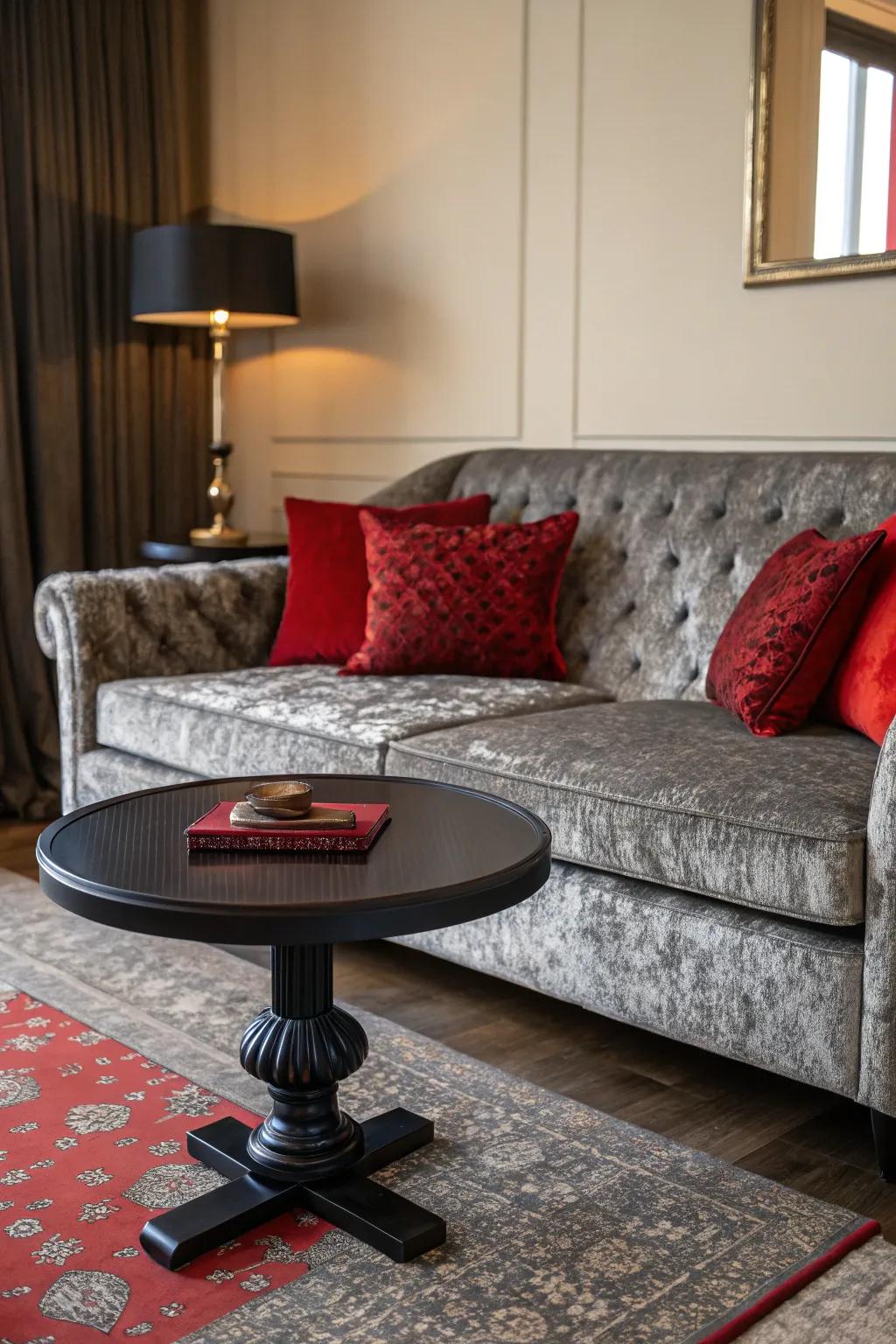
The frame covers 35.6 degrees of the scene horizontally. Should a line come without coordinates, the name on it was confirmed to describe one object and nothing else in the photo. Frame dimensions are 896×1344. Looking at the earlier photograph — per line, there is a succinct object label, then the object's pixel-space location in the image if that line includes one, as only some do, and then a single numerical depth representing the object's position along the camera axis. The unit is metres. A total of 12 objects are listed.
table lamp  3.68
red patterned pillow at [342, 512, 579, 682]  2.93
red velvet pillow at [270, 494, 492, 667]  3.17
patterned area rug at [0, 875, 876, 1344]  1.50
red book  1.63
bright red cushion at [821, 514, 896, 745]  2.20
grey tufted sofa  1.89
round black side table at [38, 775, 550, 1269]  1.45
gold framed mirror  2.83
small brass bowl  1.67
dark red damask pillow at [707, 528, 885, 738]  2.29
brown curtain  3.87
